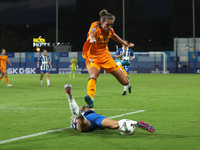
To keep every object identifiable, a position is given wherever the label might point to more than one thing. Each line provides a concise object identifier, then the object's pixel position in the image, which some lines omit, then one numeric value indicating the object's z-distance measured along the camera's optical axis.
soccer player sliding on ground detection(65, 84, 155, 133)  11.26
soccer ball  11.32
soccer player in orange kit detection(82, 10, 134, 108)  15.81
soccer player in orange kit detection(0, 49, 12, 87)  42.17
